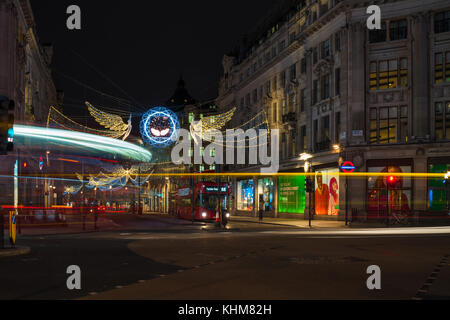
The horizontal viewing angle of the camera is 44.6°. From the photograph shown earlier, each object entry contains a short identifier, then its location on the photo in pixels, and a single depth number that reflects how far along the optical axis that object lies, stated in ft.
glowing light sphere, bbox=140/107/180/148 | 109.29
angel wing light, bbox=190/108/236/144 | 128.47
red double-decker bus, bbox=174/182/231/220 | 142.82
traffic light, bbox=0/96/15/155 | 54.65
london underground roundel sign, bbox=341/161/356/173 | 132.98
